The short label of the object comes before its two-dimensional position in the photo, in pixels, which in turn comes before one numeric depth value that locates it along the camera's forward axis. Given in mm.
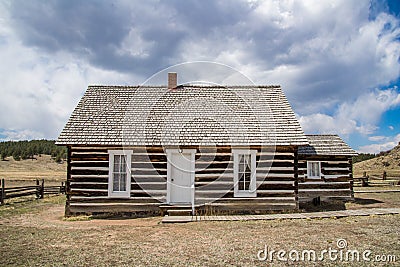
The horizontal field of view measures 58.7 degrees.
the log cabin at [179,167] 15055
